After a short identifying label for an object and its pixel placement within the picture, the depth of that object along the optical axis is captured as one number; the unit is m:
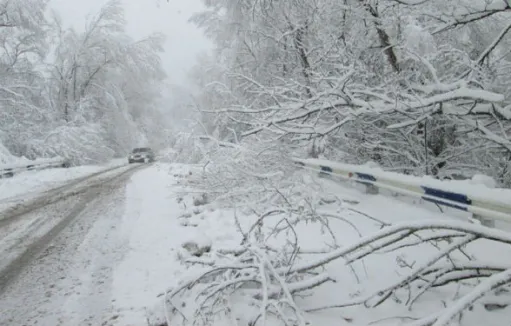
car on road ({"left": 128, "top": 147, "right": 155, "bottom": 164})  28.48
